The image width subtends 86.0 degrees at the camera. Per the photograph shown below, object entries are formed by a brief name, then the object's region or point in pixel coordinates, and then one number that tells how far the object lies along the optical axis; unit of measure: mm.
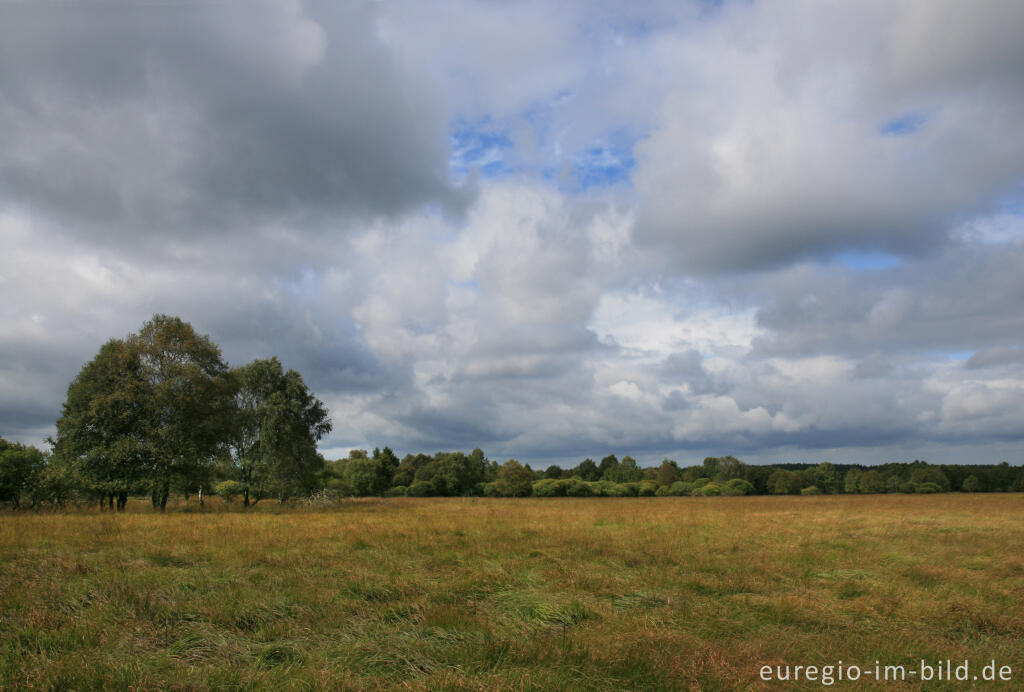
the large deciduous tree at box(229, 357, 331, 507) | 38875
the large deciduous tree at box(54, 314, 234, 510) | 28672
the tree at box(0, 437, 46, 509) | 25859
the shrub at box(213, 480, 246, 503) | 40031
